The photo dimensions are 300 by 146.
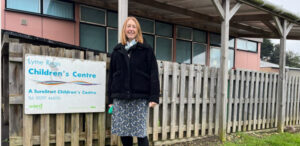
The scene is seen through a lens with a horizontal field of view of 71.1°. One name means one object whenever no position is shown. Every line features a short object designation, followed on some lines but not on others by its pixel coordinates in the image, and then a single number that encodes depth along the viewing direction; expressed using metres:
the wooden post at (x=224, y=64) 4.18
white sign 2.53
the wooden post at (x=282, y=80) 5.29
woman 2.34
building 5.37
